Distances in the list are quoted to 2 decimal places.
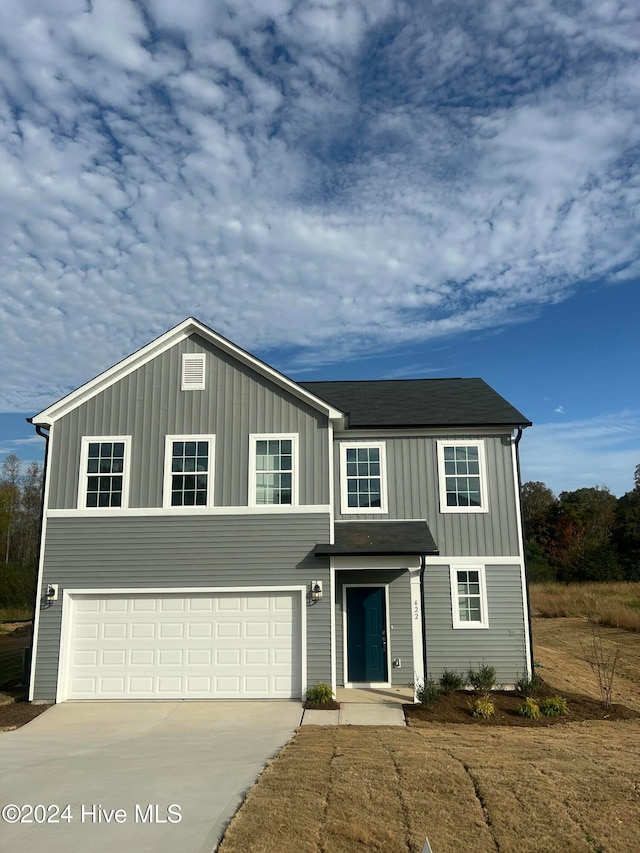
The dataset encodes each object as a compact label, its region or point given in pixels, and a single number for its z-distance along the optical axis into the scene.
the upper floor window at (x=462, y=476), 15.61
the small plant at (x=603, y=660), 13.27
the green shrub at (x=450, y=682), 13.67
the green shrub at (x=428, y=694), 12.54
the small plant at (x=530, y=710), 11.96
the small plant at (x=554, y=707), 12.17
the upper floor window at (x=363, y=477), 15.83
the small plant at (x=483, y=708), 11.95
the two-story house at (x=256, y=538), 13.84
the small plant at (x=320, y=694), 13.12
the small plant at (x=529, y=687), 13.46
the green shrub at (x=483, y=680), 13.37
